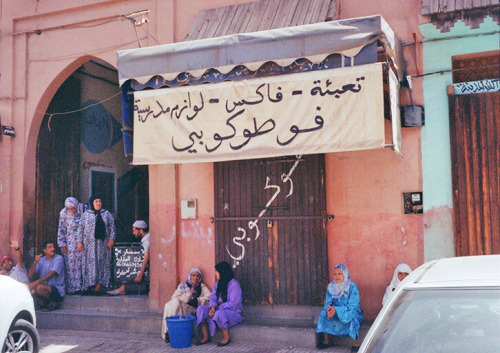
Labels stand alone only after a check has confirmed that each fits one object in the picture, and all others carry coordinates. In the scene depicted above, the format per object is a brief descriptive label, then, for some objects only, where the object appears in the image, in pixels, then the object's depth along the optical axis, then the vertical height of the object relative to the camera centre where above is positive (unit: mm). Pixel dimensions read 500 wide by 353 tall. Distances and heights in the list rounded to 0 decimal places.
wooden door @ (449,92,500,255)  6684 +470
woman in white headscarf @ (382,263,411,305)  6648 -792
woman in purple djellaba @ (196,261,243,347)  7188 -1241
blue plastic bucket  7059 -1498
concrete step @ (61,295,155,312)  8453 -1349
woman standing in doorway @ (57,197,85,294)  9250 -443
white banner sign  6102 +1179
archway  9688 +1197
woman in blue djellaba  6605 -1214
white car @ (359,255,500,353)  2766 -574
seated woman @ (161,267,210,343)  7488 -1156
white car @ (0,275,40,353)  5414 -1033
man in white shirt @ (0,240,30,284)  8875 -812
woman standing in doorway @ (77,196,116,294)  9227 -411
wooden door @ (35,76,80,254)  9555 +1071
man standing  8672 -461
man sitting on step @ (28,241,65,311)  8812 -967
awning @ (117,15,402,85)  5992 +1975
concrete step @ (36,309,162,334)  7980 -1549
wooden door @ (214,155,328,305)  7410 -178
